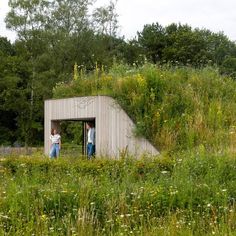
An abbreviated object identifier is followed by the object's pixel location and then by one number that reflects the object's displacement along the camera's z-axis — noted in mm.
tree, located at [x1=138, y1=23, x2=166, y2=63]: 52688
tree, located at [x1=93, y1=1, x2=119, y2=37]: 49744
